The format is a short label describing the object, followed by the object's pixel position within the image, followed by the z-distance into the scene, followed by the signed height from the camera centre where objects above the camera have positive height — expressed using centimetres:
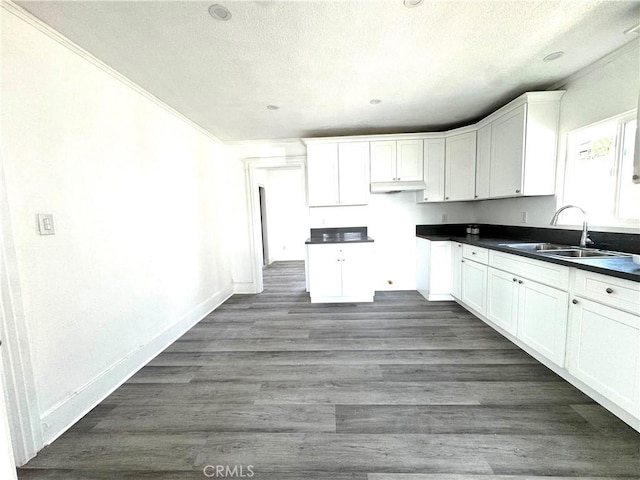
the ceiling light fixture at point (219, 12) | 144 +121
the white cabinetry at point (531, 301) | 186 -77
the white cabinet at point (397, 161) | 363 +77
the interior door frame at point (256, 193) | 404 +42
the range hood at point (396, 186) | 361 +40
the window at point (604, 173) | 201 +31
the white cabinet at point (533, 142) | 251 +69
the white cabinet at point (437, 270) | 349 -78
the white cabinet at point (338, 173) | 369 +64
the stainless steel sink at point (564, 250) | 203 -36
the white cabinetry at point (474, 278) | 278 -76
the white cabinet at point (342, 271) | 358 -78
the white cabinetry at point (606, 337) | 140 -79
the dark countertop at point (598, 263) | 143 -36
